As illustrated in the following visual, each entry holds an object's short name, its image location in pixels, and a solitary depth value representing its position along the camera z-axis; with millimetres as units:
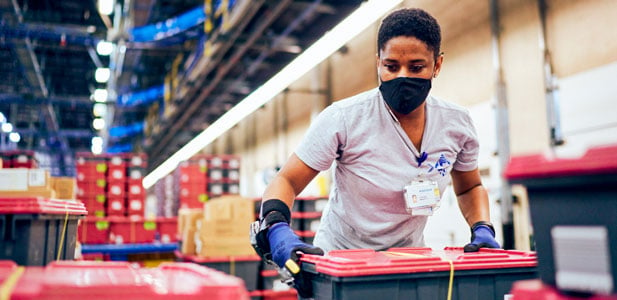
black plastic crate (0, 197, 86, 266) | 1757
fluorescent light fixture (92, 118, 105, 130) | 14431
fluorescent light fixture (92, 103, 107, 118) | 12543
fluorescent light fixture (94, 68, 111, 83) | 10572
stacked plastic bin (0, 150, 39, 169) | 7256
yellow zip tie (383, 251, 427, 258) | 1467
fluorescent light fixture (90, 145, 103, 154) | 17962
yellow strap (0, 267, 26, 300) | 840
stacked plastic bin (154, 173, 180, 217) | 10320
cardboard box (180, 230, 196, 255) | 6633
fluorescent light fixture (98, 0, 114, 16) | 6149
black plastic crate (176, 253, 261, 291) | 5969
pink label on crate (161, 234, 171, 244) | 8508
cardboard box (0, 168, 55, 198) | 2234
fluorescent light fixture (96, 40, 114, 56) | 7750
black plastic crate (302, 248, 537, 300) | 1314
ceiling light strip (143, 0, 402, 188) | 4145
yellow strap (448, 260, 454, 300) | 1421
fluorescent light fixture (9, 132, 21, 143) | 16159
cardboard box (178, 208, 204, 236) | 6730
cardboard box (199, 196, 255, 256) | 6035
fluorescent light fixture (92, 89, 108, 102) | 11838
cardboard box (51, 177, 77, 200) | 5043
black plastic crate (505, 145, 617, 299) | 851
